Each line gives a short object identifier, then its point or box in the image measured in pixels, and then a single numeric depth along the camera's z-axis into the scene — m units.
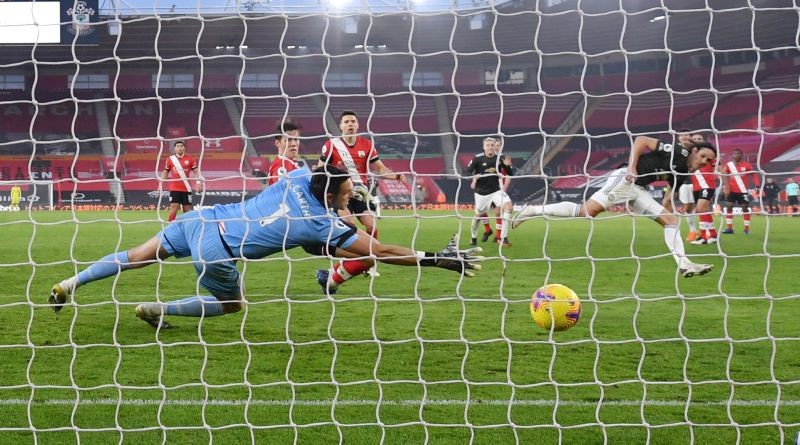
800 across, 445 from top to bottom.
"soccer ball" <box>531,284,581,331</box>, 5.40
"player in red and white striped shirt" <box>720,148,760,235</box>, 16.02
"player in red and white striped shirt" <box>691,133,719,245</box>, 13.86
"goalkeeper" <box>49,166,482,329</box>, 5.21
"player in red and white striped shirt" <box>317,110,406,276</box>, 8.75
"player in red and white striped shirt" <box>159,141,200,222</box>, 15.94
